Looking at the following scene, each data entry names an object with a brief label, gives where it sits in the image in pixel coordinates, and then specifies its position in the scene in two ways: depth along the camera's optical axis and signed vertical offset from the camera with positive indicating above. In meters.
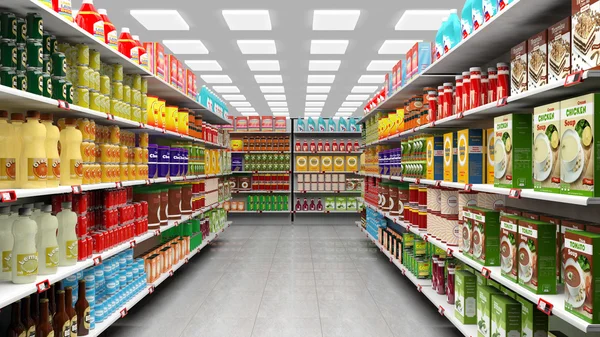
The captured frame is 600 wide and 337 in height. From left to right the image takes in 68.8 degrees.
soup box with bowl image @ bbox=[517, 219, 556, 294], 2.12 -0.45
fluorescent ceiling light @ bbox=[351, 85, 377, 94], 12.99 +2.35
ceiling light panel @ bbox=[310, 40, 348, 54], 8.70 +2.44
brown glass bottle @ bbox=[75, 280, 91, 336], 2.79 -0.95
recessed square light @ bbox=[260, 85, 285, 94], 13.16 +2.38
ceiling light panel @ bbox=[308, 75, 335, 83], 11.73 +2.39
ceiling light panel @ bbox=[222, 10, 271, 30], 7.18 +2.49
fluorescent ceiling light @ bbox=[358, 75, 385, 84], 11.62 +2.36
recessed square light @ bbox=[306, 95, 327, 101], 14.93 +2.37
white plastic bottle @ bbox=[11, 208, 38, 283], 2.25 -0.45
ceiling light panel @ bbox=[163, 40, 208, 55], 8.63 +2.42
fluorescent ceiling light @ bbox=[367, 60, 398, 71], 10.08 +2.39
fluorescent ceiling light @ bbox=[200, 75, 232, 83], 11.65 +2.37
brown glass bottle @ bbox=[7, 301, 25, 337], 2.31 -0.85
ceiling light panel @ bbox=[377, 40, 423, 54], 8.68 +2.44
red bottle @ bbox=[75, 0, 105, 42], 3.07 +1.02
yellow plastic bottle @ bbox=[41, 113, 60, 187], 2.47 +0.09
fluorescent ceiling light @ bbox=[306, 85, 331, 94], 13.15 +2.37
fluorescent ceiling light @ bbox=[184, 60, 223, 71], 10.09 +2.39
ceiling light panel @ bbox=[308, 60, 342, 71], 10.17 +2.41
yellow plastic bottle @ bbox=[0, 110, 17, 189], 2.20 +0.05
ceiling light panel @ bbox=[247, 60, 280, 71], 10.18 +2.41
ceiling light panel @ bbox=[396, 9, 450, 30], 7.12 +2.48
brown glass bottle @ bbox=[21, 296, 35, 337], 2.36 -0.84
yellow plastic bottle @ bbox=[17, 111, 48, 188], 2.29 +0.06
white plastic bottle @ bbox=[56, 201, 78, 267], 2.70 -0.44
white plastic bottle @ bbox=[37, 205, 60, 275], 2.47 -0.45
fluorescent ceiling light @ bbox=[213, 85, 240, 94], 13.02 +2.35
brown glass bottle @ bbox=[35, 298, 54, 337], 2.45 -0.88
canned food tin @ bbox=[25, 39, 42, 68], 2.34 +0.60
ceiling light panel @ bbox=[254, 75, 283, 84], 11.75 +2.39
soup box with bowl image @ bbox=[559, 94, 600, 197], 1.65 +0.08
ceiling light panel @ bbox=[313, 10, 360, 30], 7.20 +2.50
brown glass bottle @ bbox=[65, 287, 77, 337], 2.67 -0.87
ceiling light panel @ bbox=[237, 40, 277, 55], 8.71 +2.44
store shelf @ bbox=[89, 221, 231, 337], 2.95 -1.12
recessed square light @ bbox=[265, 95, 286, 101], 14.97 +2.37
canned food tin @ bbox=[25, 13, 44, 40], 2.36 +0.75
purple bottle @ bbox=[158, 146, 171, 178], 4.62 +0.06
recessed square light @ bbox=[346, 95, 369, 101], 14.70 +2.33
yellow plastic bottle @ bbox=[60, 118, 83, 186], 2.73 +0.06
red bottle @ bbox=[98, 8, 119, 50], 3.36 +1.03
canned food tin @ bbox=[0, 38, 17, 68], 2.17 +0.56
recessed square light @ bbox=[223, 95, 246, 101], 14.82 +2.34
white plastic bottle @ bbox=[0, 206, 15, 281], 2.28 -0.41
